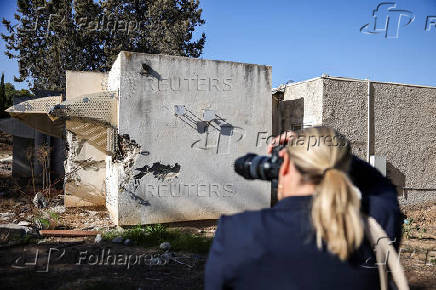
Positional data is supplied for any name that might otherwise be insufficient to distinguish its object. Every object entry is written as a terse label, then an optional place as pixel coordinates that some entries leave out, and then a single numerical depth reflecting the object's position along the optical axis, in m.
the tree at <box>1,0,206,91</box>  16.52
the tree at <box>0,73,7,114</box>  17.88
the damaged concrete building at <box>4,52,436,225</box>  6.73
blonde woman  1.12
